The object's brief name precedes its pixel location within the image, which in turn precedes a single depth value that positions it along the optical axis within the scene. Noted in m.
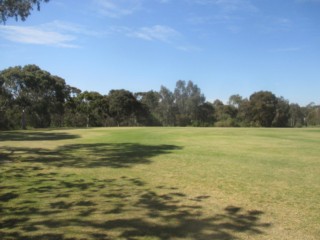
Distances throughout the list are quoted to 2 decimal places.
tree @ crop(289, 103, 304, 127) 91.50
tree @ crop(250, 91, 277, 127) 69.77
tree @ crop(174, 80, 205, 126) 77.62
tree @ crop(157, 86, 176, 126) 77.69
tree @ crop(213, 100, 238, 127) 76.69
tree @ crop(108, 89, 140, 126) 61.09
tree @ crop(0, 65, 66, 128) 44.31
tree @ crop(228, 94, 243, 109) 97.90
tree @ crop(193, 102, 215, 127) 79.50
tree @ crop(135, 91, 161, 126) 66.19
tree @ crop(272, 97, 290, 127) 70.75
